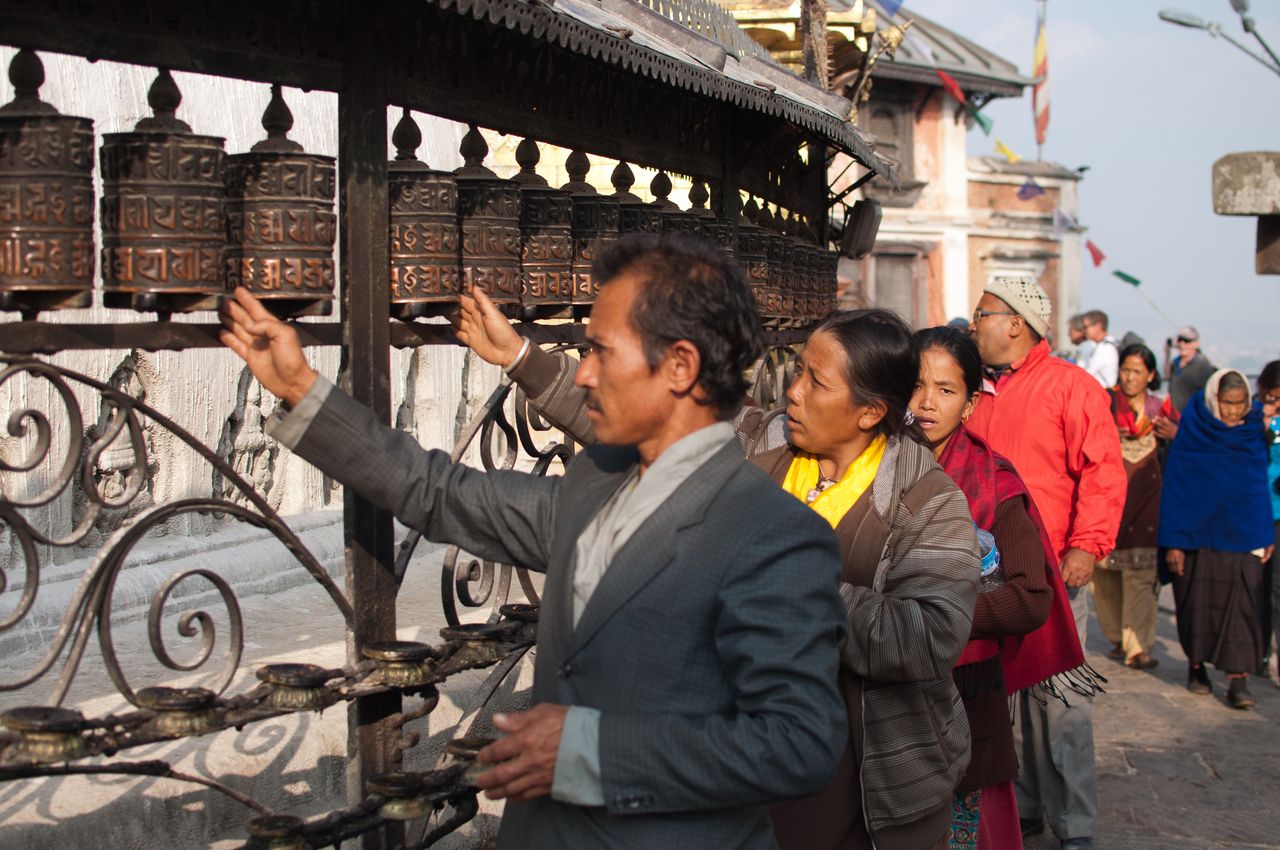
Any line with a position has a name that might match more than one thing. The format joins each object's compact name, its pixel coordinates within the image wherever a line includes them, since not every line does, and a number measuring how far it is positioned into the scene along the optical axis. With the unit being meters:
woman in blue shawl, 7.64
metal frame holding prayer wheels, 2.55
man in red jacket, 5.23
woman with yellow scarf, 2.90
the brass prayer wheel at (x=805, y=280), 5.82
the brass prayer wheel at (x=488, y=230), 3.32
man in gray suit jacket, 2.07
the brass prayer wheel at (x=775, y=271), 5.28
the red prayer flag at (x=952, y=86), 28.06
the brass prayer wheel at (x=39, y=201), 2.46
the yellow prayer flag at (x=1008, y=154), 30.92
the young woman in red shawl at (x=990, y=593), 3.71
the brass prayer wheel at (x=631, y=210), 4.04
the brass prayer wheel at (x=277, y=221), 2.83
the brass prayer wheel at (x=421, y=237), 3.12
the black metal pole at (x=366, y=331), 3.03
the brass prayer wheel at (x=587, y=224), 3.81
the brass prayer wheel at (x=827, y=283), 6.25
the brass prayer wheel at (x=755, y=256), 4.98
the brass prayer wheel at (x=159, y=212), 2.64
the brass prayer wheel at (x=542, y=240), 3.62
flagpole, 31.17
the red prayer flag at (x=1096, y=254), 29.67
